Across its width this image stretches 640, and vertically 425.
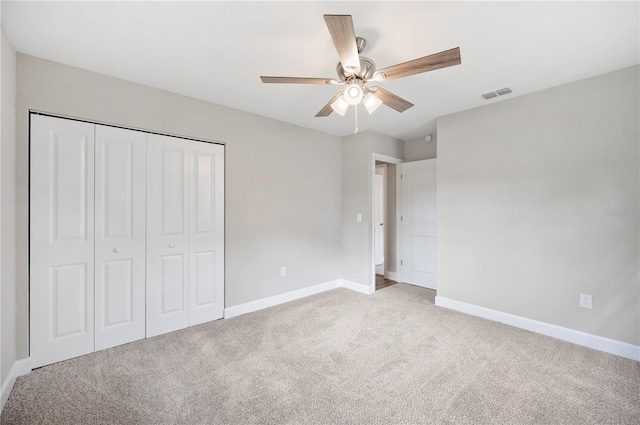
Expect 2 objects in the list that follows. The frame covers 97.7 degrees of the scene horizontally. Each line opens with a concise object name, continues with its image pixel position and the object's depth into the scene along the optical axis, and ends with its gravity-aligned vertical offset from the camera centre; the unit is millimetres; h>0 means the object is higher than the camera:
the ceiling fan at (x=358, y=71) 1432 +885
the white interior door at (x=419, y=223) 4355 -175
